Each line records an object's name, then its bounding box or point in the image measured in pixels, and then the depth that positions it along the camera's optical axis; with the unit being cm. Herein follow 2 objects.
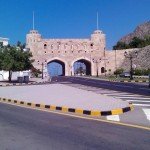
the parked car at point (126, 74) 2977
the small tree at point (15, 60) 2075
